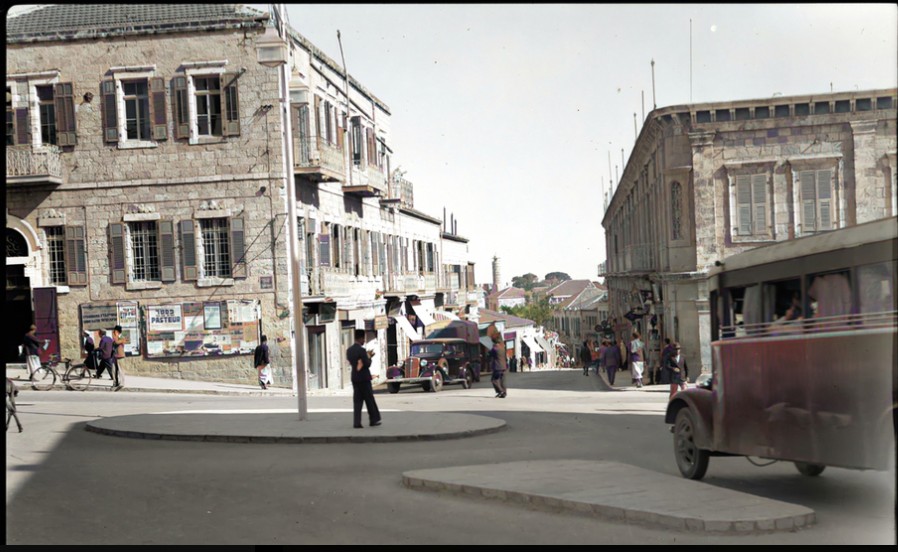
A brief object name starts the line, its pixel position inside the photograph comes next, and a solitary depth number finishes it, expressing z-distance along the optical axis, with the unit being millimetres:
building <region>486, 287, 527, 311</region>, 134250
